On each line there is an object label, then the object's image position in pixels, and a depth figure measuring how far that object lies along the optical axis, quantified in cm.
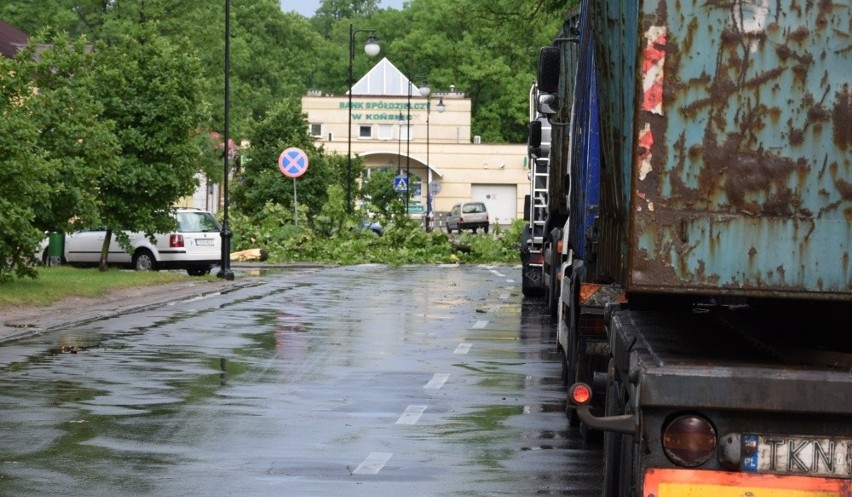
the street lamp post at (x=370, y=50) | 6413
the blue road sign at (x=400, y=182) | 8156
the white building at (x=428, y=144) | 11300
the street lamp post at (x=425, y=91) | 9037
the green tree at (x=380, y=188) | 7962
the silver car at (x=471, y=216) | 9075
